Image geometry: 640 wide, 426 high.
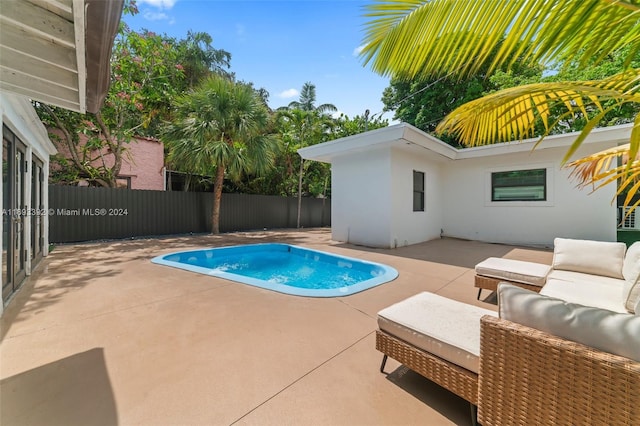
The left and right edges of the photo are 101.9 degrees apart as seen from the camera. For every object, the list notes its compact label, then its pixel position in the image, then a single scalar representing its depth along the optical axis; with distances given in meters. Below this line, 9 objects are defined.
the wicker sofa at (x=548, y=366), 1.04
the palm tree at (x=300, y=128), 12.27
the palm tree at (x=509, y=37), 1.17
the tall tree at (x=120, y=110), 8.35
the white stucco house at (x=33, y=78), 1.61
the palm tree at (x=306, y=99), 21.30
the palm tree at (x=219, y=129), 8.56
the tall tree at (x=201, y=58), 15.99
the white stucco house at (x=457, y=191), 7.02
